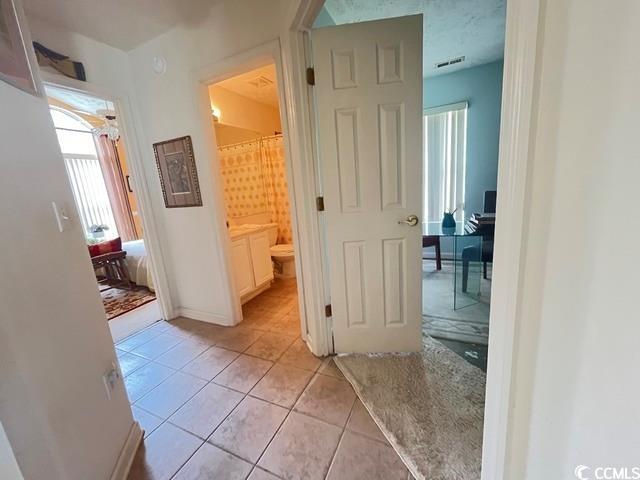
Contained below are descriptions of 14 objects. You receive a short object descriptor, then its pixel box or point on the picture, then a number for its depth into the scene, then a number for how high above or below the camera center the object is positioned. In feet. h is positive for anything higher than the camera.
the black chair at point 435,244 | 11.35 -2.82
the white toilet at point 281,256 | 11.03 -2.72
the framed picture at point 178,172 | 7.17 +0.75
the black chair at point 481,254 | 7.84 -2.47
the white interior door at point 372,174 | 4.82 +0.18
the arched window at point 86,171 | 15.05 +2.17
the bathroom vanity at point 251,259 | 8.73 -2.32
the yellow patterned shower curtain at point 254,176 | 11.25 +0.72
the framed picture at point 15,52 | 3.00 +1.94
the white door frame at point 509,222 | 1.82 -0.39
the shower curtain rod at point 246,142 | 11.02 +2.17
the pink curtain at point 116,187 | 16.35 +1.09
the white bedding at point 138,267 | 11.60 -2.86
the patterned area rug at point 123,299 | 9.78 -3.86
